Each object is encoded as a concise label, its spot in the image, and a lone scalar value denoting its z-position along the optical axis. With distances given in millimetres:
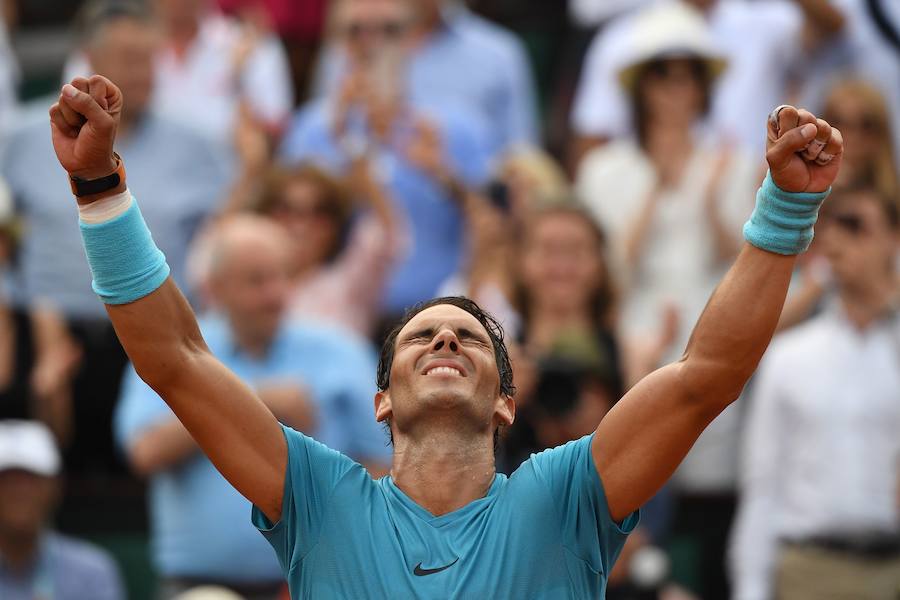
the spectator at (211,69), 19734
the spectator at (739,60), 18156
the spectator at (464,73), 19328
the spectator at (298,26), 21953
